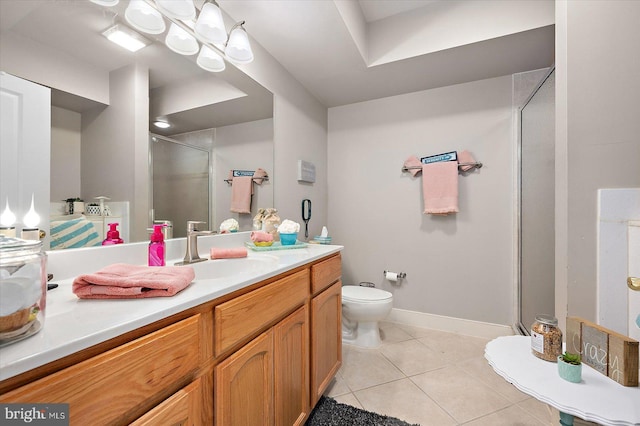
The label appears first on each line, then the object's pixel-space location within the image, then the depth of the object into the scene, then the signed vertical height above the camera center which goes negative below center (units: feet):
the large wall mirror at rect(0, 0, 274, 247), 2.95 +1.40
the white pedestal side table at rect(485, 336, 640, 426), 2.22 -1.64
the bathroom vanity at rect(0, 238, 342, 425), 1.50 -1.08
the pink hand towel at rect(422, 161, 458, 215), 7.53 +0.71
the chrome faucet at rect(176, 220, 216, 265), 3.99 -0.50
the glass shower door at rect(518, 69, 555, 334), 5.62 +0.18
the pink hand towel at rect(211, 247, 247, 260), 4.27 -0.66
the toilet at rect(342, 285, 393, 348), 6.63 -2.54
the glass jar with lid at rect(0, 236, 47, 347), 1.43 -0.44
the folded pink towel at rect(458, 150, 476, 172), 7.55 +1.51
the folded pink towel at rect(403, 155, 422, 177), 8.10 +1.42
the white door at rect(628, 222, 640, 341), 3.33 -0.74
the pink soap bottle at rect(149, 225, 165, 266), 3.58 -0.49
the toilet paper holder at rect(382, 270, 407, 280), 8.43 -1.98
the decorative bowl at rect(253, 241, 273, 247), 5.24 -0.61
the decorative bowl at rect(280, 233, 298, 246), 5.52 -0.56
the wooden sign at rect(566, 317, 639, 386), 2.49 -1.39
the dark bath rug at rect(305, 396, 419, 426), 4.39 -3.45
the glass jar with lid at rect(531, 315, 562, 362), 2.91 -1.41
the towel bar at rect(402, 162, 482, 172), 7.48 +1.32
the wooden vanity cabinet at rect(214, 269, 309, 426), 2.62 -1.72
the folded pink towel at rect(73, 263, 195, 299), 2.22 -0.62
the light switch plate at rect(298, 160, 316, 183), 7.65 +1.20
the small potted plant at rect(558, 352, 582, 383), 2.58 -1.51
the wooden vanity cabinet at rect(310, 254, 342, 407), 4.44 -2.03
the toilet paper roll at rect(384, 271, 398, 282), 8.34 -2.00
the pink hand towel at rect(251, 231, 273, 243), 5.27 -0.49
